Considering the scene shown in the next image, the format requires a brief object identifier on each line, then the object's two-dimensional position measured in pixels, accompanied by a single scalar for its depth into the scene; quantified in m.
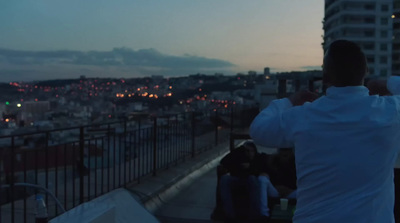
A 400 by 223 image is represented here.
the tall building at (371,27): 84.62
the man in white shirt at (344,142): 1.58
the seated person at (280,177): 5.07
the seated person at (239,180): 4.96
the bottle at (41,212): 2.40
